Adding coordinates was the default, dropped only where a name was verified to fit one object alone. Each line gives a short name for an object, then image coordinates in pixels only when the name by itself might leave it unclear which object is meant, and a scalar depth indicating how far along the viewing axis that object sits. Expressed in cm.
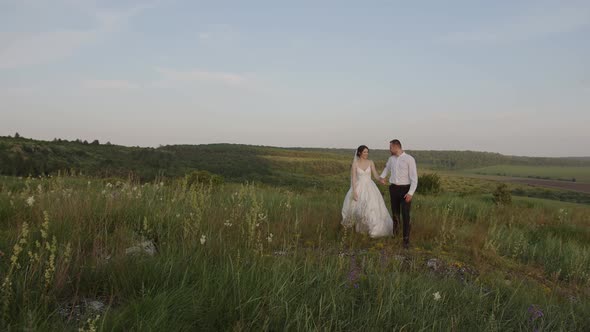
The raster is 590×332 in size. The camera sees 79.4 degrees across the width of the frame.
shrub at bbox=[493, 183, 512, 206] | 1672
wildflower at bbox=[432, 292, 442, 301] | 302
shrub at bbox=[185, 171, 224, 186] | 1563
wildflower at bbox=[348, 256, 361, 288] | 329
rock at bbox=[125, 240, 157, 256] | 337
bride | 778
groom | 735
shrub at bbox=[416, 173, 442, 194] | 1905
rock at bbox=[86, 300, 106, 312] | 236
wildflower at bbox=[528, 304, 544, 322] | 325
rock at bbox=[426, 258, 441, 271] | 509
